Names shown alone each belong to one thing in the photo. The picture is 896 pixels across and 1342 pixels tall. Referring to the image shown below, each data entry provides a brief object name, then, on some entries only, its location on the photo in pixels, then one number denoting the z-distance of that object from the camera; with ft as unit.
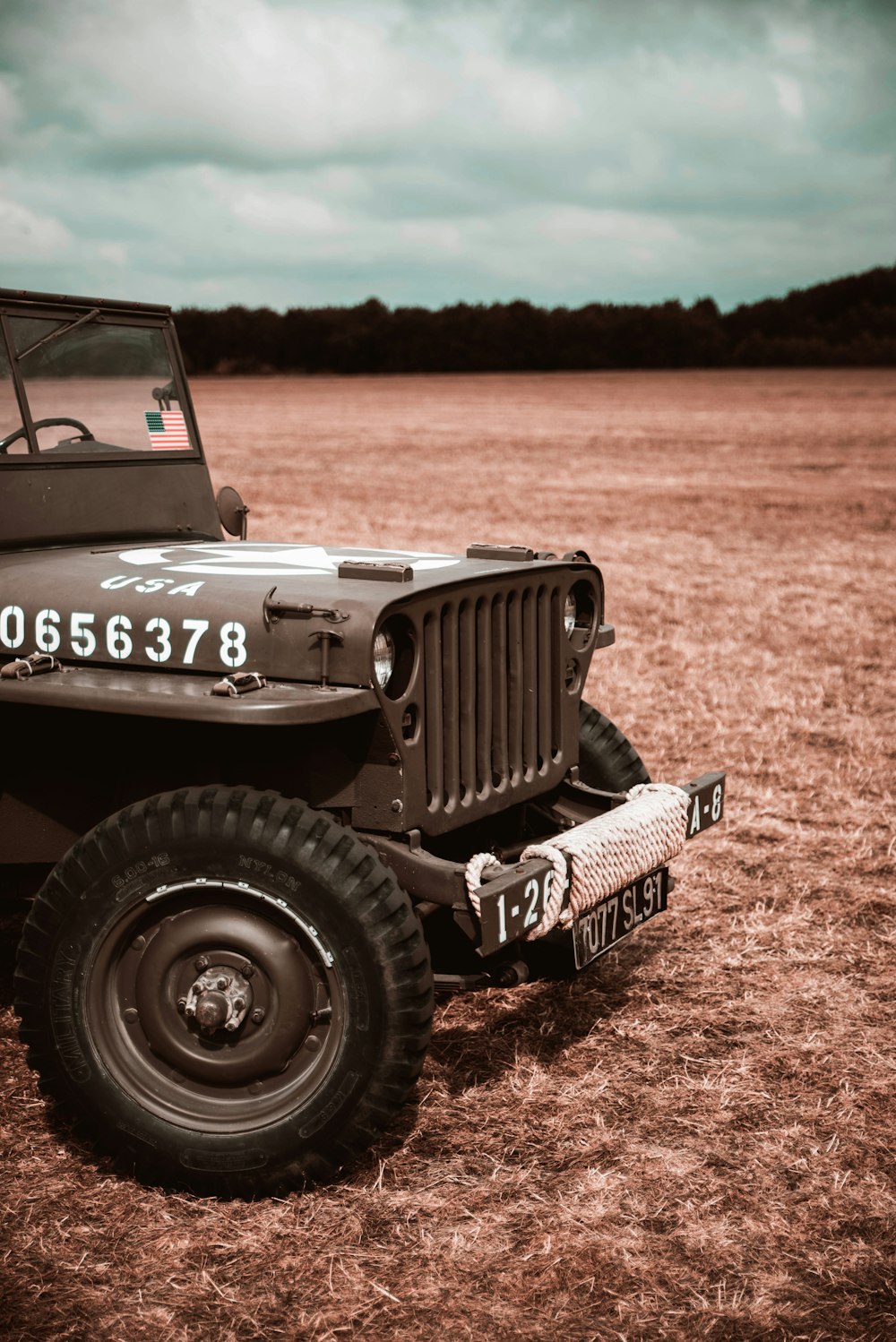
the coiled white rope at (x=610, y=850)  10.43
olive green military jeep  9.58
